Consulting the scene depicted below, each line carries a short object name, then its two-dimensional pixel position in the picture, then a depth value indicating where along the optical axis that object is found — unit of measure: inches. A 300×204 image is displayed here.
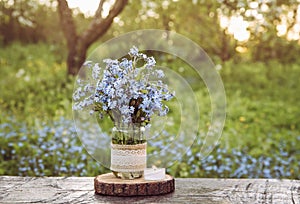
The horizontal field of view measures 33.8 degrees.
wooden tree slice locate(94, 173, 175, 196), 78.0
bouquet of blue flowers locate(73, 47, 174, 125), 77.4
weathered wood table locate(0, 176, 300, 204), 78.1
